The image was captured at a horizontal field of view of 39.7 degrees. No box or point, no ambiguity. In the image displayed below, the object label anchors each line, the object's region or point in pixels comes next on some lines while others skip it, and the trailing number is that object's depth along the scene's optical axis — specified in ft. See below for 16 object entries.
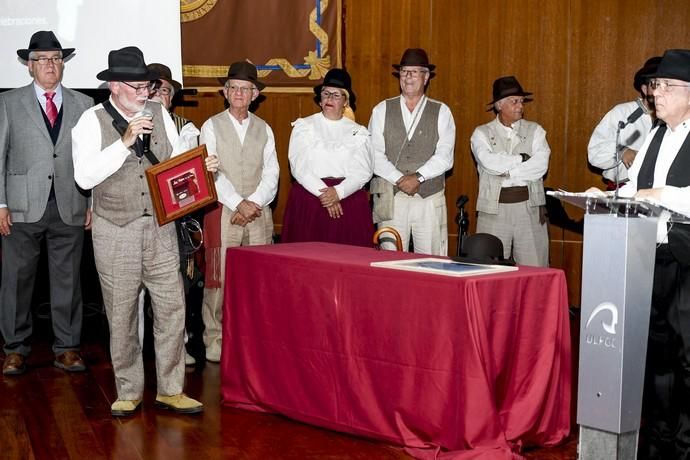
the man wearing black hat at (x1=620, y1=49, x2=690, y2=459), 11.48
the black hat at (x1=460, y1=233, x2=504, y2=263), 13.08
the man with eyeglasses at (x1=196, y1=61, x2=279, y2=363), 18.08
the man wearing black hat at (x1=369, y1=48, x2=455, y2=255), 19.40
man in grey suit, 17.37
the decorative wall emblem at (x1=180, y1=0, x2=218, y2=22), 22.86
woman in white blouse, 18.60
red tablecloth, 11.80
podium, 10.07
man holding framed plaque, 13.73
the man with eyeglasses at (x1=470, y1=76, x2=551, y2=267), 20.20
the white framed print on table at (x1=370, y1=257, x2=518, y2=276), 12.17
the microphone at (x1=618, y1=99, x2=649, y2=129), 10.11
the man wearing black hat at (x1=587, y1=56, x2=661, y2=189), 19.19
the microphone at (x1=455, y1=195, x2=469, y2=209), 17.62
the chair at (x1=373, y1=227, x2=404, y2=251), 14.57
